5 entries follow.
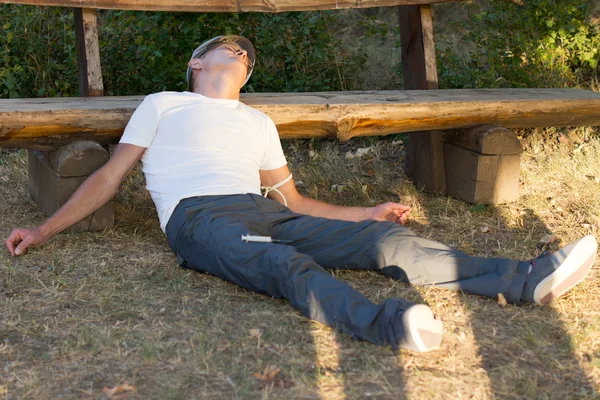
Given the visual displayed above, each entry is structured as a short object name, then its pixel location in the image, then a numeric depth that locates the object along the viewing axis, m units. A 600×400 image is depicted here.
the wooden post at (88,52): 4.57
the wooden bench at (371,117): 4.02
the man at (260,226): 2.92
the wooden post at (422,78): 5.13
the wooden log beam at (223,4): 4.46
